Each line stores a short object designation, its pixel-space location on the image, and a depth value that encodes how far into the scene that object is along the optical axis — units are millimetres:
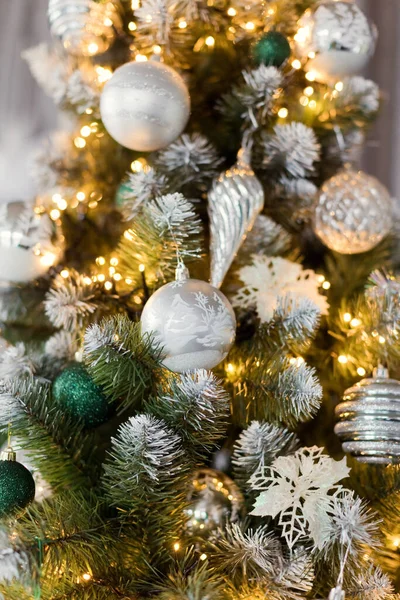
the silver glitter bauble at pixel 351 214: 700
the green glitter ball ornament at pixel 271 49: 669
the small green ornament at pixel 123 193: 640
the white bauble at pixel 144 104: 608
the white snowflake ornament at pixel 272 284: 636
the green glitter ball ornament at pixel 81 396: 562
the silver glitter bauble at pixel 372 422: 550
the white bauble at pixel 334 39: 692
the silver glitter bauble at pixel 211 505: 556
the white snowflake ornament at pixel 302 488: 485
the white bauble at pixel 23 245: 672
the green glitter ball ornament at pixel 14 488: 490
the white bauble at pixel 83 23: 685
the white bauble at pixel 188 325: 511
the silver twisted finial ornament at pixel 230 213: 634
